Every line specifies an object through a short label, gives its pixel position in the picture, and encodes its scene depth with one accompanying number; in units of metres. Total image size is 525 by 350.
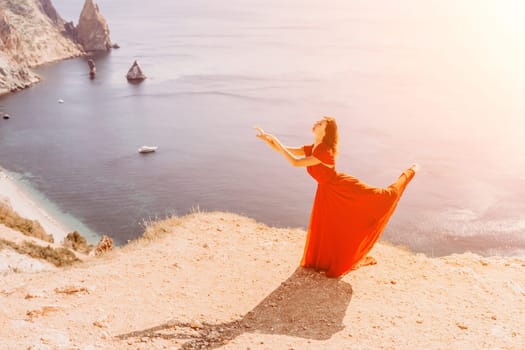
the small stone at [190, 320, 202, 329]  8.00
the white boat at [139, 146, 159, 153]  54.47
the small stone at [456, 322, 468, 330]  8.02
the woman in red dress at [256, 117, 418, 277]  9.10
